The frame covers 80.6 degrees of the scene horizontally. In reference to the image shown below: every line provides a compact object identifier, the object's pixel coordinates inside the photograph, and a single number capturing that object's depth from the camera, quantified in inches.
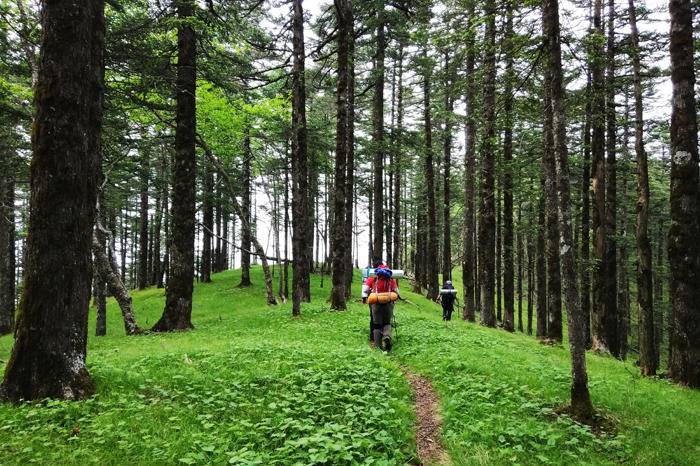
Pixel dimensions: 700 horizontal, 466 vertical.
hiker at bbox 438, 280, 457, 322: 727.7
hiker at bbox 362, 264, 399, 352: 423.2
